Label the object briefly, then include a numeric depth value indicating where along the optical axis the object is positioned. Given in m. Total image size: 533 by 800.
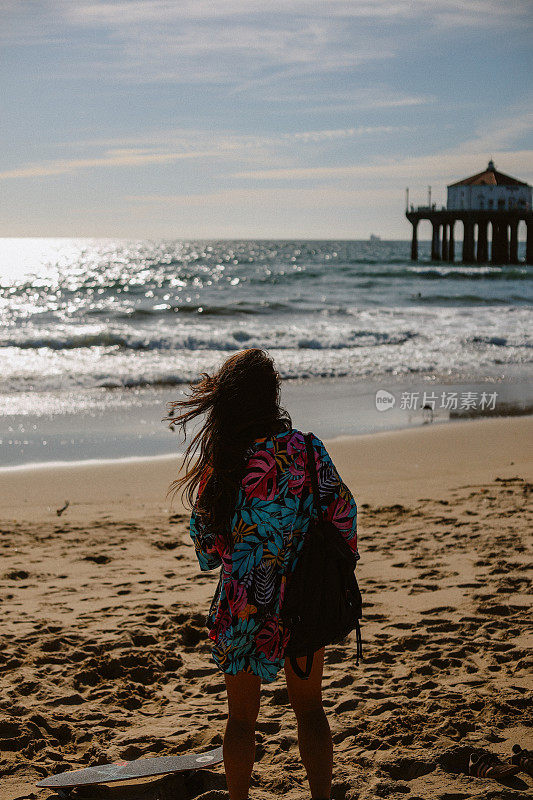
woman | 2.33
